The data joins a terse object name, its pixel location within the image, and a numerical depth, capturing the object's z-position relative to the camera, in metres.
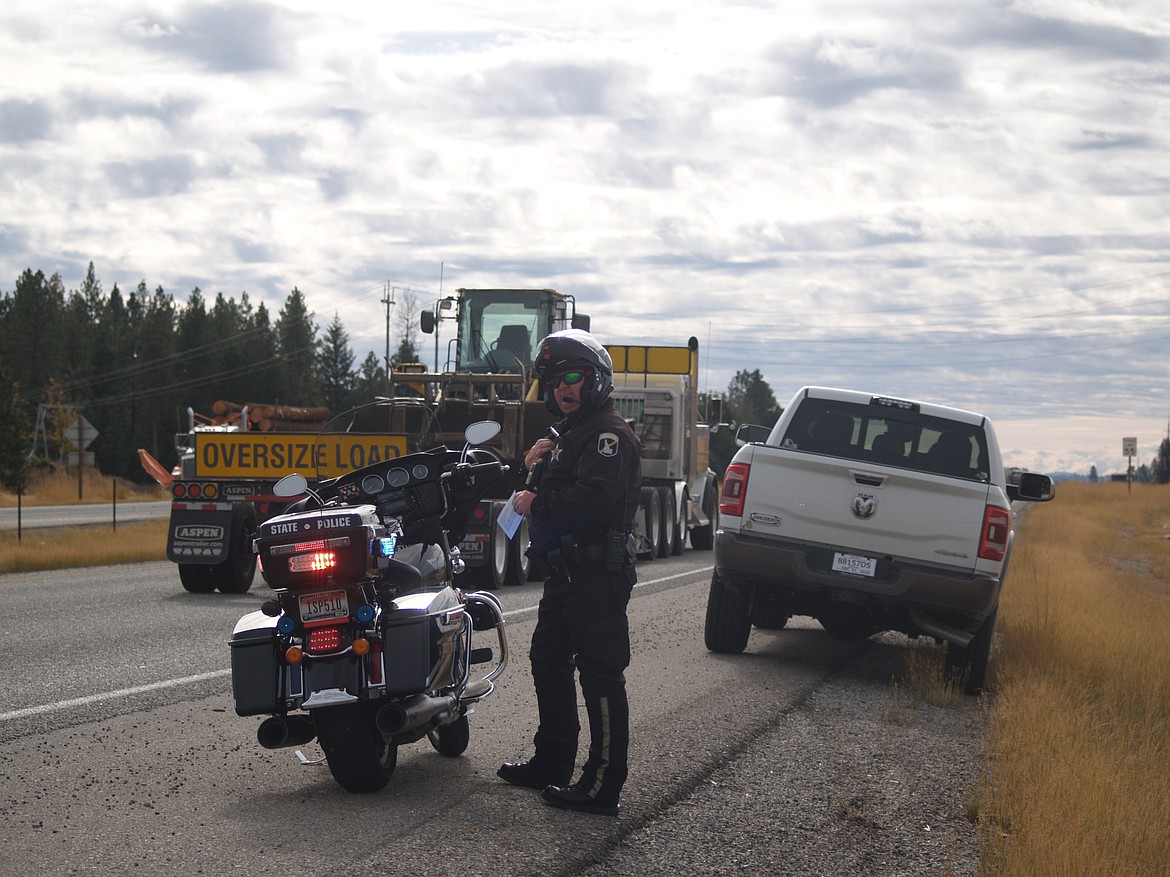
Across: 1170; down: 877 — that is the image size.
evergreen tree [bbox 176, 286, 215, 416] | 101.00
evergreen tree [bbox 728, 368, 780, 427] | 152.66
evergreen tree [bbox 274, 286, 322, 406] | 109.44
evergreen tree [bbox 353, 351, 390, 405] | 109.59
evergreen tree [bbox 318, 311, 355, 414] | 125.91
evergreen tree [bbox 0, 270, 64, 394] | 93.75
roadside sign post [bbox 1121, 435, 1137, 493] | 72.62
